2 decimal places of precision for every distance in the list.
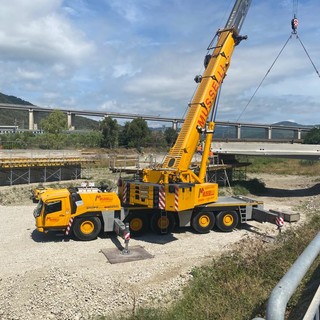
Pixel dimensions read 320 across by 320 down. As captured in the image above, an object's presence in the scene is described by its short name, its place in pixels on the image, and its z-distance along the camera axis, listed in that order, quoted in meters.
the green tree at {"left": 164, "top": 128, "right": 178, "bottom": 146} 90.39
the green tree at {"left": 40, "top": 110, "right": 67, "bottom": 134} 66.81
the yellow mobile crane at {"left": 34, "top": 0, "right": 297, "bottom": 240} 16.41
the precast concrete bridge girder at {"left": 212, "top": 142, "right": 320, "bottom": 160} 36.31
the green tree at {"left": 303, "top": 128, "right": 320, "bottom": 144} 103.75
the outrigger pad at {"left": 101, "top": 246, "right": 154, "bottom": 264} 14.19
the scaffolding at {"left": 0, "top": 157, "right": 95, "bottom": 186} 33.25
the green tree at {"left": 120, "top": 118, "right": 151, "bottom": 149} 78.75
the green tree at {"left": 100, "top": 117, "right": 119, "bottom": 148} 75.69
